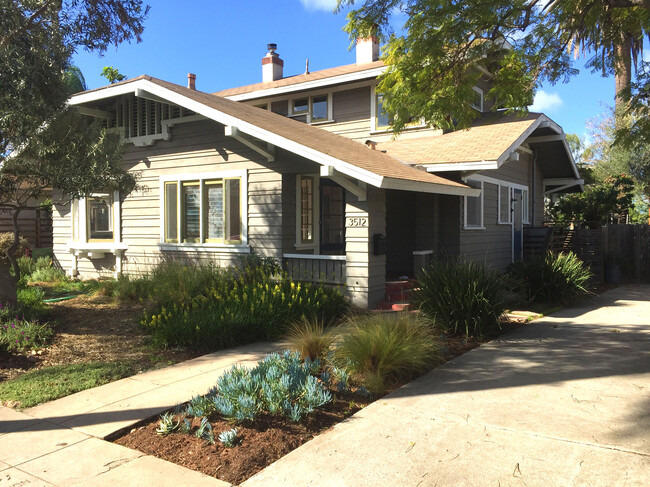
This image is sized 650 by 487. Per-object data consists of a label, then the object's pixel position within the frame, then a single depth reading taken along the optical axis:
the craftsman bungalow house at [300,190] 9.64
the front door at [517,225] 15.16
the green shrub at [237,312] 6.99
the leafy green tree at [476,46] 7.48
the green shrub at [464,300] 7.48
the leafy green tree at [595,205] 16.33
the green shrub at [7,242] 14.53
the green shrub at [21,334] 6.43
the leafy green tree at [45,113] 7.12
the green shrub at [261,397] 4.13
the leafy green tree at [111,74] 32.41
